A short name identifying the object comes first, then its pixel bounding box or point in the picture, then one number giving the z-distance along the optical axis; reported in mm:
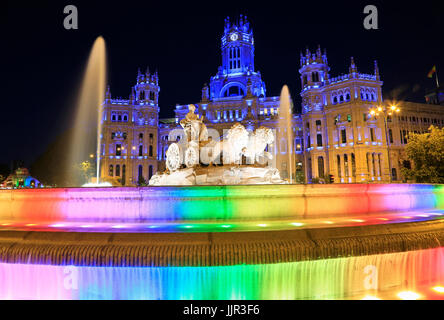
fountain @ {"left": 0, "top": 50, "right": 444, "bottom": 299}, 4430
